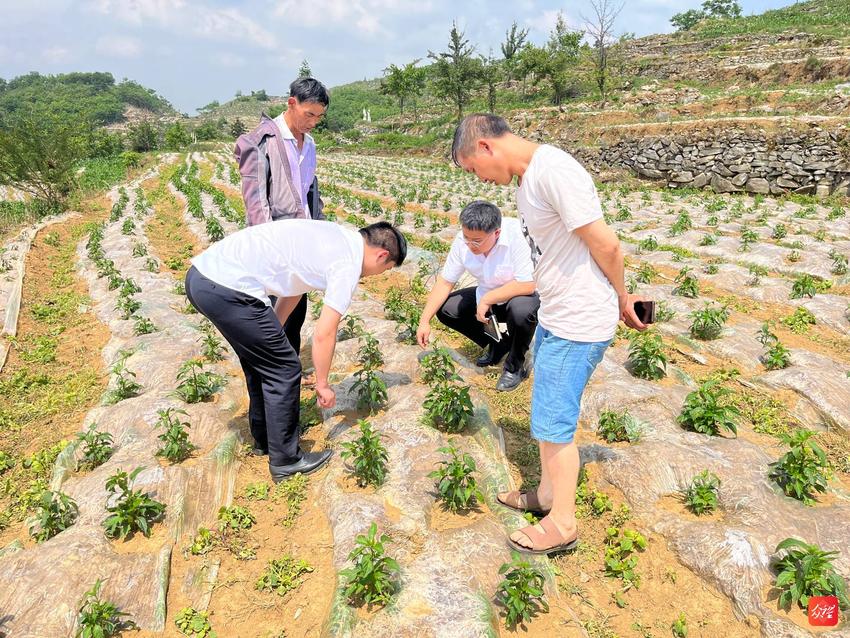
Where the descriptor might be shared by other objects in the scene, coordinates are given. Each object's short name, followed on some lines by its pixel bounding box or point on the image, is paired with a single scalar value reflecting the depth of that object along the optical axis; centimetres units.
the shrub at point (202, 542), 331
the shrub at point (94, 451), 399
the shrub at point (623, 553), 306
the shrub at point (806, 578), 252
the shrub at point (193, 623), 281
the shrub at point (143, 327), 654
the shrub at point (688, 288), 761
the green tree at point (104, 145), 5327
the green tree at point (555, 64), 3719
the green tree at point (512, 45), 5209
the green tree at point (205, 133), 7044
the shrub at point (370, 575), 268
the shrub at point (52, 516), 327
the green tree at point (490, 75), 4022
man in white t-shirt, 237
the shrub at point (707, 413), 406
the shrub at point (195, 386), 471
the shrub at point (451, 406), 419
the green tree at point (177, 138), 5734
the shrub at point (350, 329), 617
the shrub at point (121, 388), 491
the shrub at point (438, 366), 467
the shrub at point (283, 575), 308
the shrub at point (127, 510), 322
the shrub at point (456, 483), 336
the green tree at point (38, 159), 1748
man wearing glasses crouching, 446
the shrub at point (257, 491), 384
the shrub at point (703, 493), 335
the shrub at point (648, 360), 520
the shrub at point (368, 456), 362
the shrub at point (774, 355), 547
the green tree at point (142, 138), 5738
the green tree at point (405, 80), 5153
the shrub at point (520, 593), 262
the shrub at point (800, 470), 330
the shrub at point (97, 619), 255
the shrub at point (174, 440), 387
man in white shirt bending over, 320
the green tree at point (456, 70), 4128
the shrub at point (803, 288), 755
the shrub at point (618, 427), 418
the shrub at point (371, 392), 455
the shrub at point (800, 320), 677
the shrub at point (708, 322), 619
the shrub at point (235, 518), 356
